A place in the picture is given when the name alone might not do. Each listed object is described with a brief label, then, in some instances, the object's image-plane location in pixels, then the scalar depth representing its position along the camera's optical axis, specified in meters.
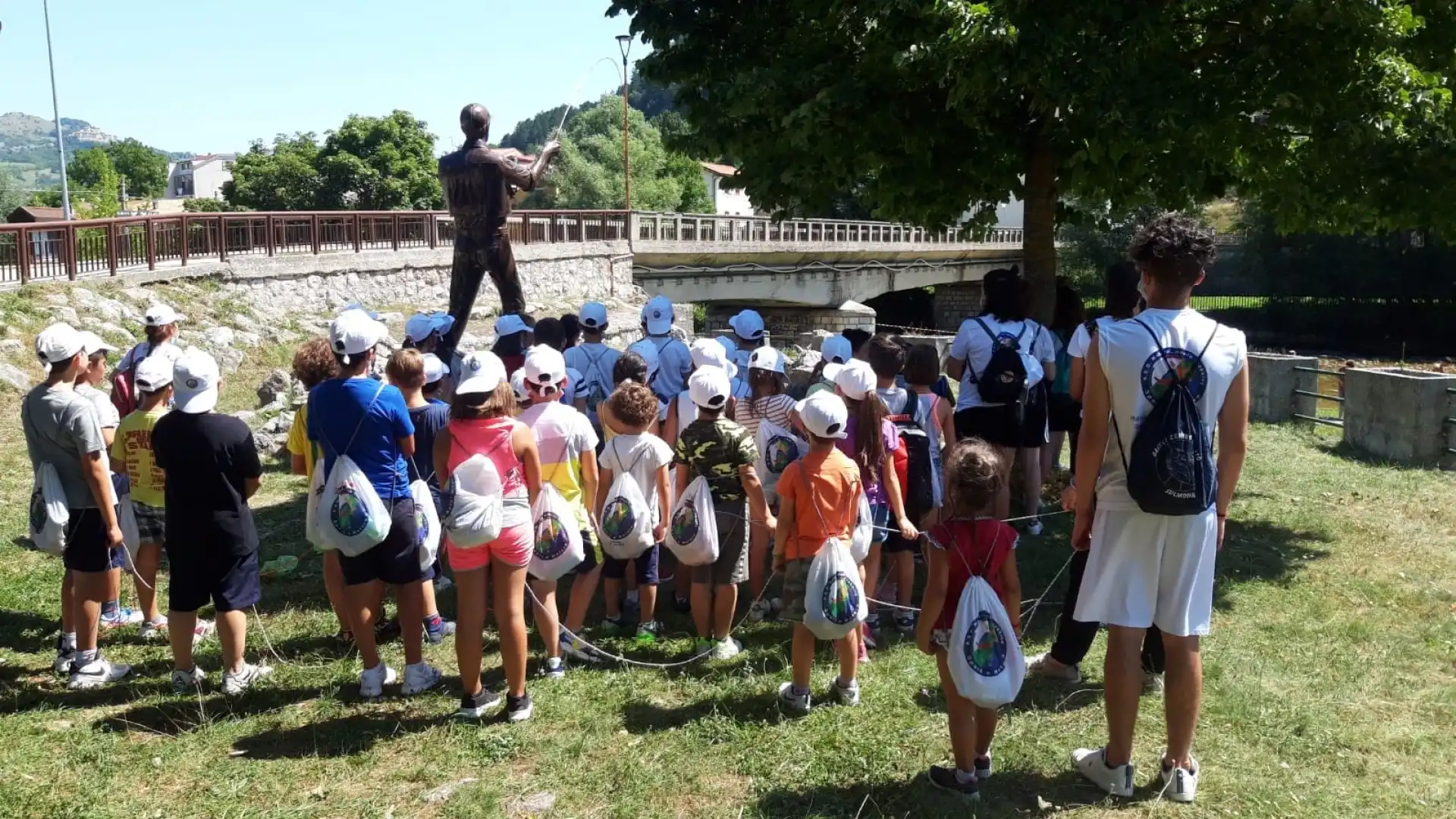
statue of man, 9.01
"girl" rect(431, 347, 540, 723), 4.59
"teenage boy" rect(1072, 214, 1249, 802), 3.73
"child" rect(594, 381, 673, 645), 5.22
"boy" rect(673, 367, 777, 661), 5.21
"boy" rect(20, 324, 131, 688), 5.08
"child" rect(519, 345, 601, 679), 5.14
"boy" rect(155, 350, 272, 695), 4.75
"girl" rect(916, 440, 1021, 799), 3.97
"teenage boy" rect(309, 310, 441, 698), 4.68
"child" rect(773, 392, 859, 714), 4.60
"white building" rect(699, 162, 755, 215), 81.42
